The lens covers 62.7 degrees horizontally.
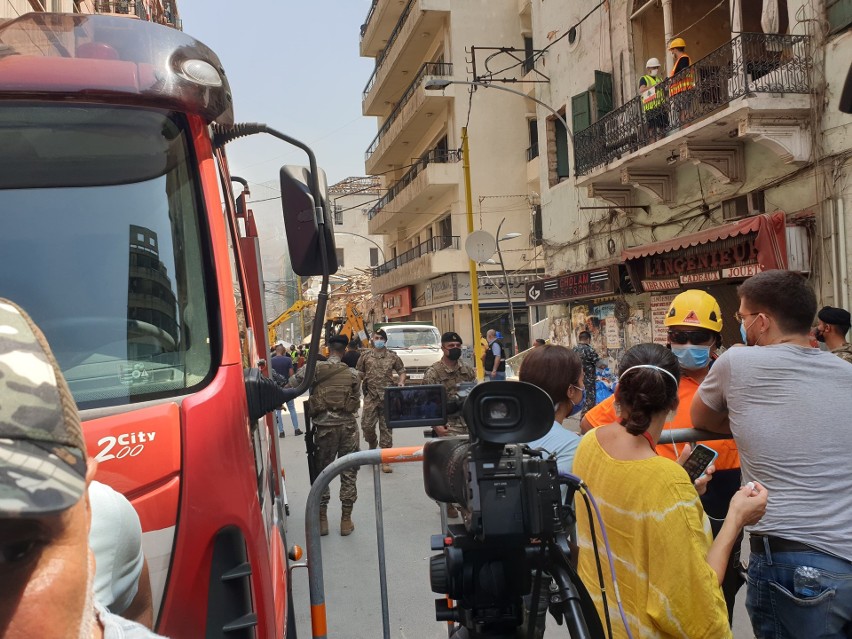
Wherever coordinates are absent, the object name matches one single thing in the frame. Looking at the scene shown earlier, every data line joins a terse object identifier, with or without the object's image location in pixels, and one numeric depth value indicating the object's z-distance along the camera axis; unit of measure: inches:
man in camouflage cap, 29.7
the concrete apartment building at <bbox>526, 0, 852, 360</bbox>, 369.7
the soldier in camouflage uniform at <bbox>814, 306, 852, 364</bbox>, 225.8
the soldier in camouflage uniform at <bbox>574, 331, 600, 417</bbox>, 441.1
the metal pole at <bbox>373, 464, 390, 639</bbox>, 115.2
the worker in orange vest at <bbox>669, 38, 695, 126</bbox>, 431.2
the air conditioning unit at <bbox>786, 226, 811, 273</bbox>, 372.8
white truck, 749.0
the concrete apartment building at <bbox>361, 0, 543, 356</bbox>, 1072.8
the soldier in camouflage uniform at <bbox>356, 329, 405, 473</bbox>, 359.6
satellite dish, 594.2
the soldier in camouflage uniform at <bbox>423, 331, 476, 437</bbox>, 305.9
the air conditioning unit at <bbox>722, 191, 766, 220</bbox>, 423.5
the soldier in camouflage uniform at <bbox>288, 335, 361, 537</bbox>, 269.1
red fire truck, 83.1
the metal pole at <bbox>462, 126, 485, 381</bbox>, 701.3
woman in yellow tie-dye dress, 74.4
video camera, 68.6
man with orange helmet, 121.7
